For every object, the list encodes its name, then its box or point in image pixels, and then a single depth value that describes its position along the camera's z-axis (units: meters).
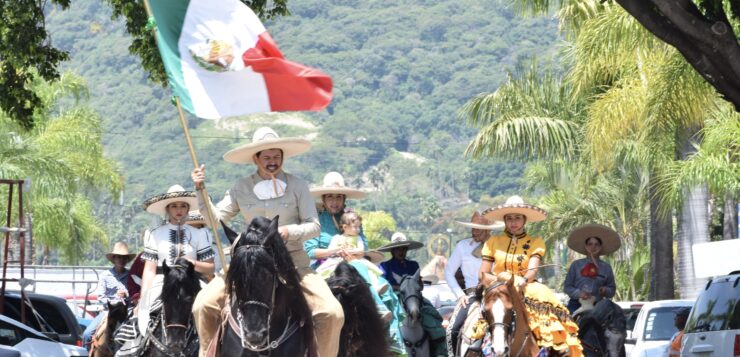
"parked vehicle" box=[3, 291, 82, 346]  22.00
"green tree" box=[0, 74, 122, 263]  45.31
